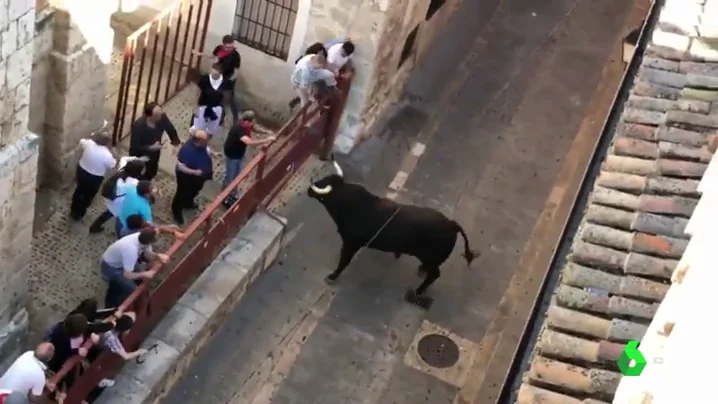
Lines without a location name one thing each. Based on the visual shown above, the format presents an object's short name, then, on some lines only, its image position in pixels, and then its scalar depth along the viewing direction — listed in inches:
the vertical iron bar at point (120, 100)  487.9
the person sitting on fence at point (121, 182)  415.2
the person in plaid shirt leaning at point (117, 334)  362.3
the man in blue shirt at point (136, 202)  410.3
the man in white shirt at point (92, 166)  438.0
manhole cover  451.2
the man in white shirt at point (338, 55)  499.8
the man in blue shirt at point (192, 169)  446.3
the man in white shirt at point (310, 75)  496.7
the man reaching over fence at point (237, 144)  458.3
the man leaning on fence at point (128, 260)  388.8
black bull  445.4
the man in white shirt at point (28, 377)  333.7
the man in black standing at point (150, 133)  452.0
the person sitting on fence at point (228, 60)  506.0
